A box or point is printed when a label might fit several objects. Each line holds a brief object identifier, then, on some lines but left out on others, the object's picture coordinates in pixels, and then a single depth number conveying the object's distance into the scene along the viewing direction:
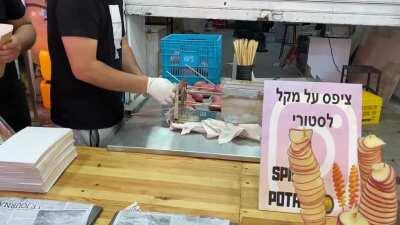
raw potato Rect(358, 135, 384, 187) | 0.62
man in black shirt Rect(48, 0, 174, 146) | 1.20
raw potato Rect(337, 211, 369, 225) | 0.57
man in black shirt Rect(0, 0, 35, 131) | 1.50
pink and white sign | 0.84
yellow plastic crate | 1.86
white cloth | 1.46
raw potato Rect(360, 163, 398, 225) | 0.57
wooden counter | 0.93
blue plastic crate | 1.96
